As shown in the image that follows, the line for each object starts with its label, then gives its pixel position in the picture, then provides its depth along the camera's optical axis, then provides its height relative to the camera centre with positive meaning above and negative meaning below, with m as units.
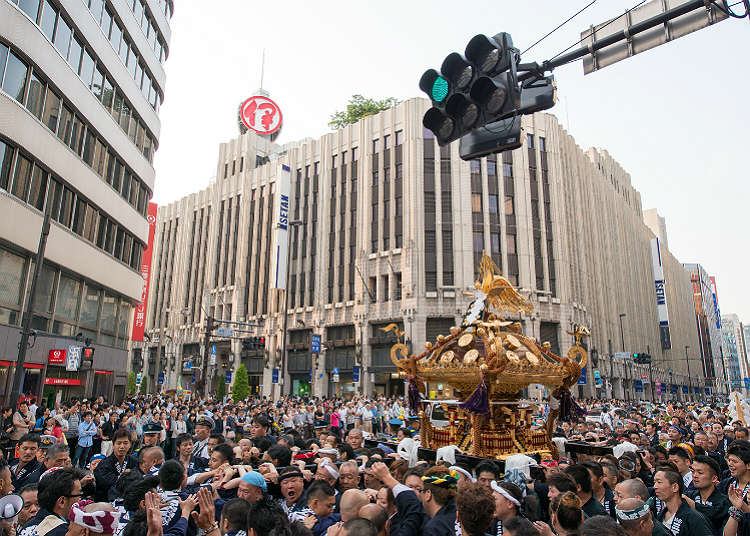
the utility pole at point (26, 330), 13.70 +1.44
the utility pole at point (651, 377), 64.26 +1.42
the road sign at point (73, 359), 19.24 +0.89
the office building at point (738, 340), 174.38 +17.39
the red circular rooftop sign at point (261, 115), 66.50 +35.25
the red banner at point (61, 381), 22.16 +0.05
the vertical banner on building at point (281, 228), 47.69 +14.87
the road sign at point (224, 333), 38.77 +3.99
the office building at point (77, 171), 18.56 +9.25
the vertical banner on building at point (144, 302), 41.62 +7.08
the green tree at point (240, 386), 38.75 -0.15
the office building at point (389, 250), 42.38 +12.83
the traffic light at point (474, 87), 5.43 +3.32
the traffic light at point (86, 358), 19.94 +0.95
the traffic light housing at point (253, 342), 33.41 +2.78
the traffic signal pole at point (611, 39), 4.49 +3.33
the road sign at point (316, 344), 40.22 +3.21
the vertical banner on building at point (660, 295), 75.81 +13.98
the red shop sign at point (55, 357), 21.17 +1.04
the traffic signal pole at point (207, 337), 30.95 +2.79
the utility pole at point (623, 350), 57.17 +4.27
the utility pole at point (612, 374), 50.84 +1.41
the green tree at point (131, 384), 58.02 -0.12
